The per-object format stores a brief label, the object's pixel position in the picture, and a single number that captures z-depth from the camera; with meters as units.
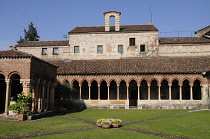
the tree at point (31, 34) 70.69
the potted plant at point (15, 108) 18.41
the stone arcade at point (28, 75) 19.23
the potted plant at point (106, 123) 14.39
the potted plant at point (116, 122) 14.53
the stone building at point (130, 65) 31.50
